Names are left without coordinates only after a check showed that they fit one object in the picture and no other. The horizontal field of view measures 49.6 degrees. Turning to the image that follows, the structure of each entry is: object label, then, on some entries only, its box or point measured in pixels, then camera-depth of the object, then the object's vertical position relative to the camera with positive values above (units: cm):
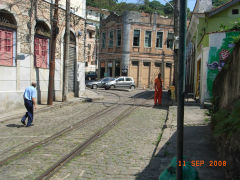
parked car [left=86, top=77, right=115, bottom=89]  2978 -131
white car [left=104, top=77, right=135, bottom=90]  2903 -124
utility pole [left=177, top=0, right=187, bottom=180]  251 -12
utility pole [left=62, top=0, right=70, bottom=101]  1543 +72
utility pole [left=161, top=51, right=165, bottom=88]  3823 +44
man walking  912 -107
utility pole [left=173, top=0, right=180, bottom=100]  1549 +307
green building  1318 +185
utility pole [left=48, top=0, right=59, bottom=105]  1385 +47
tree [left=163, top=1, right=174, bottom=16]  5336 +1336
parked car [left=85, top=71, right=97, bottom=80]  4369 -74
